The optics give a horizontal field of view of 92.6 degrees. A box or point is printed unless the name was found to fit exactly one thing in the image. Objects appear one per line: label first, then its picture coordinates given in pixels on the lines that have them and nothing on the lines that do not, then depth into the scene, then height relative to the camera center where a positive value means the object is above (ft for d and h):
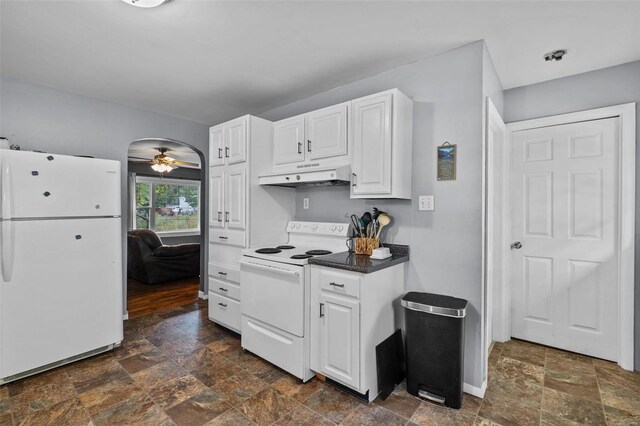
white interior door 8.27 -0.69
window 24.13 +0.54
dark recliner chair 16.26 -2.63
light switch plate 7.56 +0.22
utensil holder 7.86 -0.86
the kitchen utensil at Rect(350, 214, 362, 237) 8.31 -0.34
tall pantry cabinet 9.78 +0.21
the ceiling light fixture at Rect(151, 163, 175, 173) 18.98 +2.80
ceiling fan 18.80 +3.09
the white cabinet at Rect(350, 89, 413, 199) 7.35 +1.66
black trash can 6.31 -2.88
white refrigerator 7.18 -1.27
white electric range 7.31 -2.26
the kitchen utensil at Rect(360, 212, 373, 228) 8.25 -0.20
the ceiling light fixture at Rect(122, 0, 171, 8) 5.61 +3.86
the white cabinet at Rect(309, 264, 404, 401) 6.46 -2.47
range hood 7.93 +0.96
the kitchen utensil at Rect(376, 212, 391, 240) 7.93 -0.22
